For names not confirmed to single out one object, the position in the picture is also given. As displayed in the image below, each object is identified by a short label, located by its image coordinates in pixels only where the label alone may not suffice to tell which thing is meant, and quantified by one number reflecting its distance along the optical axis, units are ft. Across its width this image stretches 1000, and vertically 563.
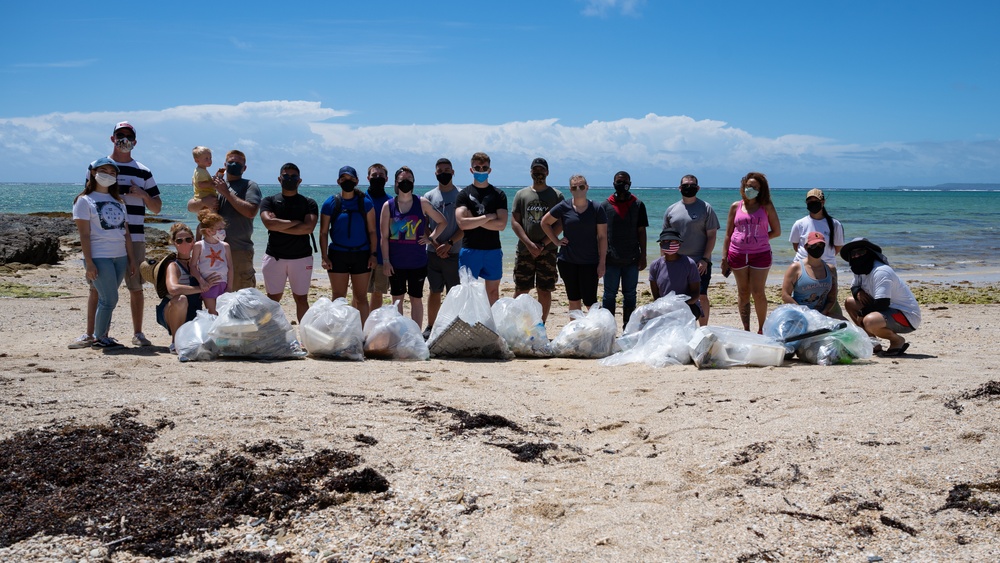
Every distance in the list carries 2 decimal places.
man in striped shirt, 22.33
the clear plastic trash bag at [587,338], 22.91
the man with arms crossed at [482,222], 23.57
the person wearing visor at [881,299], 21.49
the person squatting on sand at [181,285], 21.90
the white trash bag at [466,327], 21.91
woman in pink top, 23.67
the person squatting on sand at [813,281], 22.11
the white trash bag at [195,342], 20.36
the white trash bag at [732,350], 20.26
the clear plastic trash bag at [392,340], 21.72
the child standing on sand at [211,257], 22.00
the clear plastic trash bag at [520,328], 23.09
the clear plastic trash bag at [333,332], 21.18
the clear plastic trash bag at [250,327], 20.47
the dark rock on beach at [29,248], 46.47
